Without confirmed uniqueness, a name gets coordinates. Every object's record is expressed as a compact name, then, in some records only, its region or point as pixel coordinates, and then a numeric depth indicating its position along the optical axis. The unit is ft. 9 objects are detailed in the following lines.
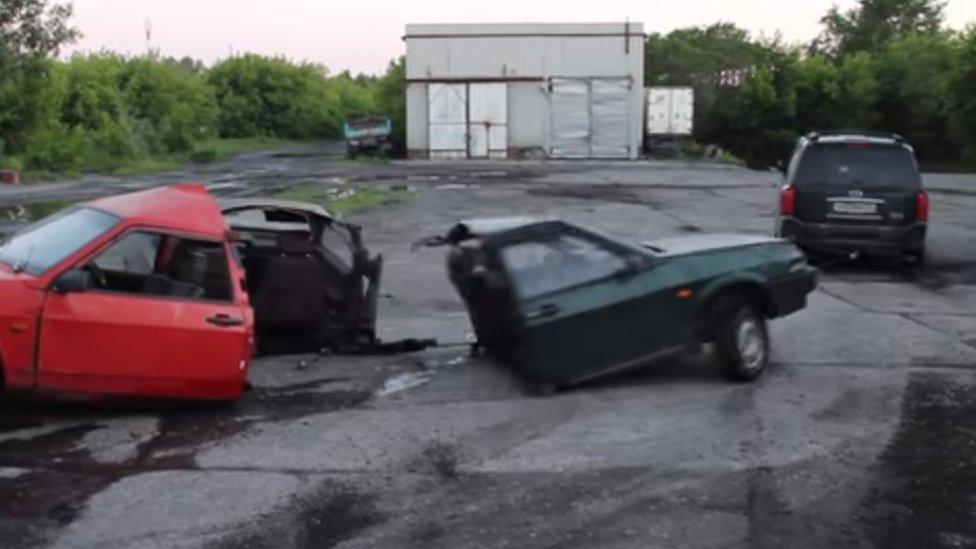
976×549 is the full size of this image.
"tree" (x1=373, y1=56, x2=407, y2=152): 186.32
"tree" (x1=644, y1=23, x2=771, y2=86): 231.09
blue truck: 179.83
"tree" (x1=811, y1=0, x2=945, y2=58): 347.77
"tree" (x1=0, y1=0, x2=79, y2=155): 126.11
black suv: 55.31
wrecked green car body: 31.01
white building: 173.37
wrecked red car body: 27.50
